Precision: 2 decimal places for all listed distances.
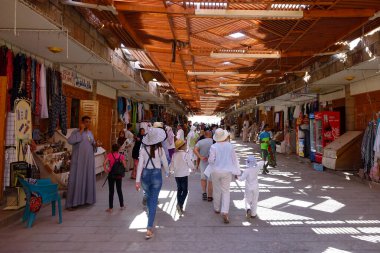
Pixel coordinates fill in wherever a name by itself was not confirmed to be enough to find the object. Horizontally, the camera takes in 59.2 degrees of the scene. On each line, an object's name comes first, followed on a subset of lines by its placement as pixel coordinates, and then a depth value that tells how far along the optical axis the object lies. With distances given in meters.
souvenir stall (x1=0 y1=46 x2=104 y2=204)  5.97
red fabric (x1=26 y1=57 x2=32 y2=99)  6.74
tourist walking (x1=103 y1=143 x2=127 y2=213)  6.16
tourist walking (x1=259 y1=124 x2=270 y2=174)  11.10
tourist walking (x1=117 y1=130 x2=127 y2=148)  10.14
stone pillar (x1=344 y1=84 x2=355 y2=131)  12.36
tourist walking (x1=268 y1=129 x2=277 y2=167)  11.50
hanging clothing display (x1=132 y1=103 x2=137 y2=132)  17.86
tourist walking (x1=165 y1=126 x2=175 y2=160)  10.99
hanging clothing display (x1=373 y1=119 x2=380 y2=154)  8.57
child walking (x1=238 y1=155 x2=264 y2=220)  5.66
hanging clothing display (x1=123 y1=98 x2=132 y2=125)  16.30
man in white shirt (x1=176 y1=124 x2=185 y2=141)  11.26
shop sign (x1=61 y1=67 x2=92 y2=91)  9.33
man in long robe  6.16
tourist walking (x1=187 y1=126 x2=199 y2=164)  10.43
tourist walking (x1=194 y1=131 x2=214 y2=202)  6.81
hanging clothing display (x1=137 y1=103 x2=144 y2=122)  18.95
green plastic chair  5.12
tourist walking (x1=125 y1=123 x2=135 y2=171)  11.24
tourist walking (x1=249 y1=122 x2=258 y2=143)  28.52
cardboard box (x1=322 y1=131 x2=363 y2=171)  11.17
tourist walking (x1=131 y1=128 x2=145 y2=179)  9.27
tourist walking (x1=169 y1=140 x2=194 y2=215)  5.95
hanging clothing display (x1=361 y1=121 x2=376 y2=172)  9.20
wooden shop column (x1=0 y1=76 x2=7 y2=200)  5.79
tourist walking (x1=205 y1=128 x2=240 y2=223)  5.41
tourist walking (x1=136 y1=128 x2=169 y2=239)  4.78
